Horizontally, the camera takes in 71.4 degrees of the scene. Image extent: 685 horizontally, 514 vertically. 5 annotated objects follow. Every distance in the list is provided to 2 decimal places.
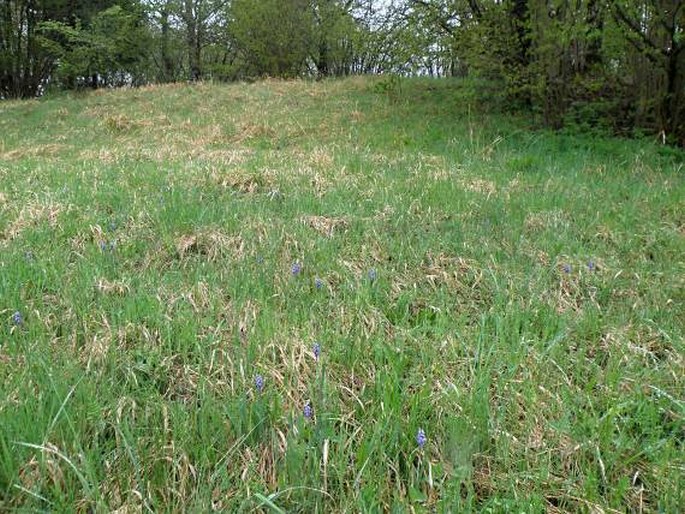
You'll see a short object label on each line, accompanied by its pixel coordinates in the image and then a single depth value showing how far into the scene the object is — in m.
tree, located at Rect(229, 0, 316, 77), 21.67
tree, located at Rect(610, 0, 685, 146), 6.77
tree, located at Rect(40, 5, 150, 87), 16.47
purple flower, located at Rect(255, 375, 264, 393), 1.76
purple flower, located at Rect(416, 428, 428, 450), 1.53
